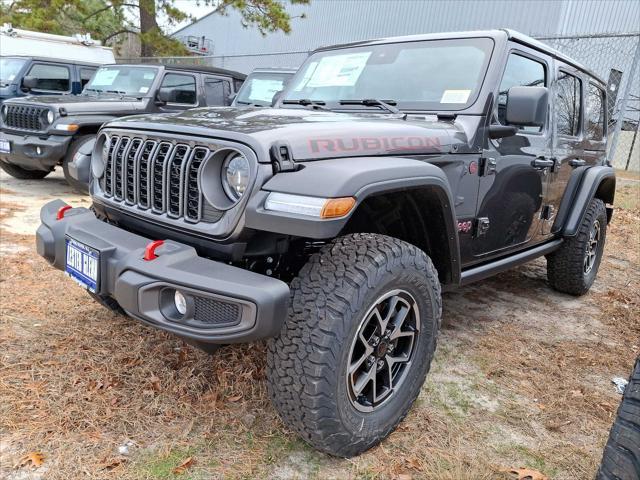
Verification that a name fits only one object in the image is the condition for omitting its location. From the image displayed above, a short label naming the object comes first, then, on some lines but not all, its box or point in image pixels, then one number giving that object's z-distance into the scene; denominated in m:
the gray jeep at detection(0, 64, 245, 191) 6.54
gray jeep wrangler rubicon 1.84
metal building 10.18
